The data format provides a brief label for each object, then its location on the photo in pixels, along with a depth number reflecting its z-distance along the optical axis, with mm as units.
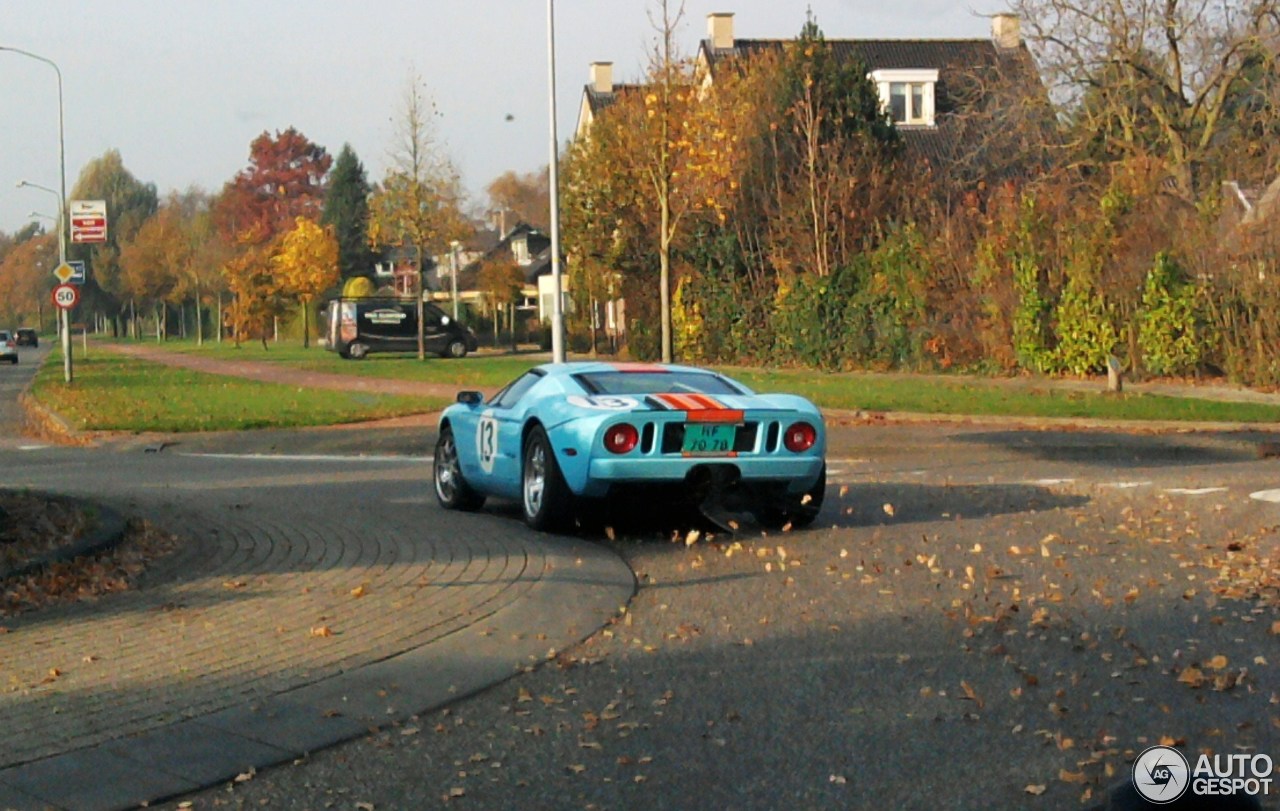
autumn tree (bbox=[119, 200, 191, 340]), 104250
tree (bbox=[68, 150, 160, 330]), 122500
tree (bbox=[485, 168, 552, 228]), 140750
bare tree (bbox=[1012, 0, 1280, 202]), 35031
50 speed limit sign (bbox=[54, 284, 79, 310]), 40000
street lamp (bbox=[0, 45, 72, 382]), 49781
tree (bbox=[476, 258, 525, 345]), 69938
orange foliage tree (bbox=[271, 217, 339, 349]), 82312
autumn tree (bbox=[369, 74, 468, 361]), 55844
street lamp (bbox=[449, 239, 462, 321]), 72312
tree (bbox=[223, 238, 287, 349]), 82438
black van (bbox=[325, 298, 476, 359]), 59219
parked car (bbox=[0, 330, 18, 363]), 72812
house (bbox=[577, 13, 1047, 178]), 53344
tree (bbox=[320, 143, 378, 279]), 111250
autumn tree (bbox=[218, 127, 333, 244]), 130750
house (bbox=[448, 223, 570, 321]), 79875
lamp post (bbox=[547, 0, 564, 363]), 31359
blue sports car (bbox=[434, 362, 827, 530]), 10500
